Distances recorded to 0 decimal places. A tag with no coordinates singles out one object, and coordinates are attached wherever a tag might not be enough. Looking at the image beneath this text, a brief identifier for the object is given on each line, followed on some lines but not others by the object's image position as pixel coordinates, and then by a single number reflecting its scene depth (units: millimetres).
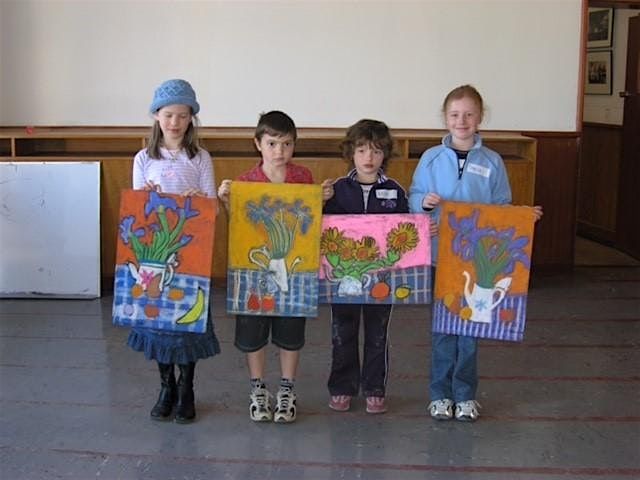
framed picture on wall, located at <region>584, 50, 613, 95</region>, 7762
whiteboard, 5410
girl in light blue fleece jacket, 3318
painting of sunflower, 3299
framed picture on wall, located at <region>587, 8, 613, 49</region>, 7695
